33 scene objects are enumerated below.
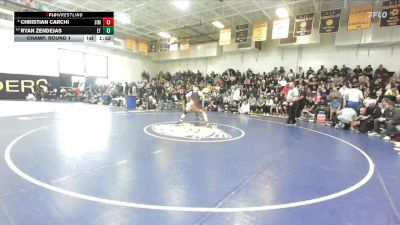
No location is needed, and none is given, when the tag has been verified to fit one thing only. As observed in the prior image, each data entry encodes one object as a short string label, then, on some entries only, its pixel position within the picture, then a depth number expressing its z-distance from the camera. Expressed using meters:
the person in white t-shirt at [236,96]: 17.55
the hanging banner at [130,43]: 25.06
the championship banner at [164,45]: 24.90
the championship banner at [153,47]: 26.49
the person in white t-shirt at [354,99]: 11.92
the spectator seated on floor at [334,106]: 12.40
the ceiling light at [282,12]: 16.07
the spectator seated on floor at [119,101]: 18.95
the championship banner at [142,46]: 26.09
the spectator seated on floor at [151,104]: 16.98
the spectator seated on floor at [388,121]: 8.62
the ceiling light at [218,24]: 19.23
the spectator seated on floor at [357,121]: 10.05
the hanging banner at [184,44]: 22.60
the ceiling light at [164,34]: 24.01
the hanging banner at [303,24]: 15.27
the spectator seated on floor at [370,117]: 9.68
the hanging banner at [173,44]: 23.19
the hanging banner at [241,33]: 18.45
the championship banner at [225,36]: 18.91
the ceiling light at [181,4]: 15.92
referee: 11.18
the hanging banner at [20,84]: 19.17
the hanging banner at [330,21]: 14.21
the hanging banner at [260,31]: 17.20
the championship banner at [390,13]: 12.34
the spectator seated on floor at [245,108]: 16.33
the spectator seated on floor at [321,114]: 12.52
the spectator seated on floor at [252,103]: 16.73
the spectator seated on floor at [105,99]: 19.96
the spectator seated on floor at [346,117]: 10.37
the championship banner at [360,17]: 13.13
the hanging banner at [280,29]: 16.19
